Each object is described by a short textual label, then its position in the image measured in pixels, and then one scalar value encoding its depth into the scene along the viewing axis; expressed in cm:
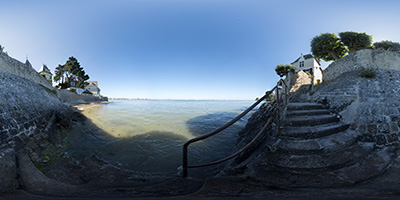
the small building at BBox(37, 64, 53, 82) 3548
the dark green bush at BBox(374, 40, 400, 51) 1305
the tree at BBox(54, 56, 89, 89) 3838
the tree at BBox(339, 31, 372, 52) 1308
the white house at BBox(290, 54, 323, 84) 2889
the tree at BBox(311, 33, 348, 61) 1415
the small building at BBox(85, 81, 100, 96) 5794
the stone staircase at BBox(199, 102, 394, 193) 204
